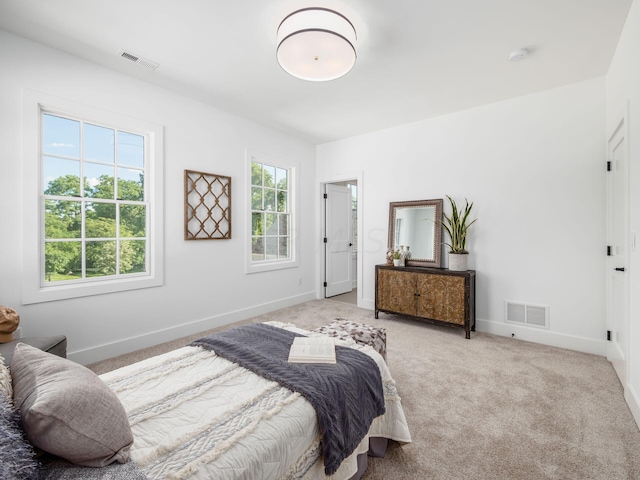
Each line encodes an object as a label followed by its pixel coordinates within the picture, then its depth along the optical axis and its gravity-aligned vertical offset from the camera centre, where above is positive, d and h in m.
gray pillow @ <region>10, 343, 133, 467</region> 0.81 -0.50
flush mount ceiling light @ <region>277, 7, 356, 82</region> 2.00 +1.34
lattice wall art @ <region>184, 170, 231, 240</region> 3.43 +0.38
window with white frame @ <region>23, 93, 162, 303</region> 2.52 +0.31
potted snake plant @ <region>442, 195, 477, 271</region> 3.55 +0.05
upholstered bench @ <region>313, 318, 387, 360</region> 2.16 -0.70
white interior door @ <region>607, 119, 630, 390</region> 2.20 -0.11
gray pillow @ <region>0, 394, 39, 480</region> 0.67 -0.50
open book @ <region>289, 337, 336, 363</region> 1.53 -0.60
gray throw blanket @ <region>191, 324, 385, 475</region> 1.23 -0.66
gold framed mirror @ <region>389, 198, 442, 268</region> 3.90 +0.12
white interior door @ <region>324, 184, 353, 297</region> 5.36 -0.04
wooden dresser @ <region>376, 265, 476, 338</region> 3.39 -0.68
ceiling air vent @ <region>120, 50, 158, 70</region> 2.55 +1.57
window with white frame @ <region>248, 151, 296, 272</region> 4.27 +0.36
